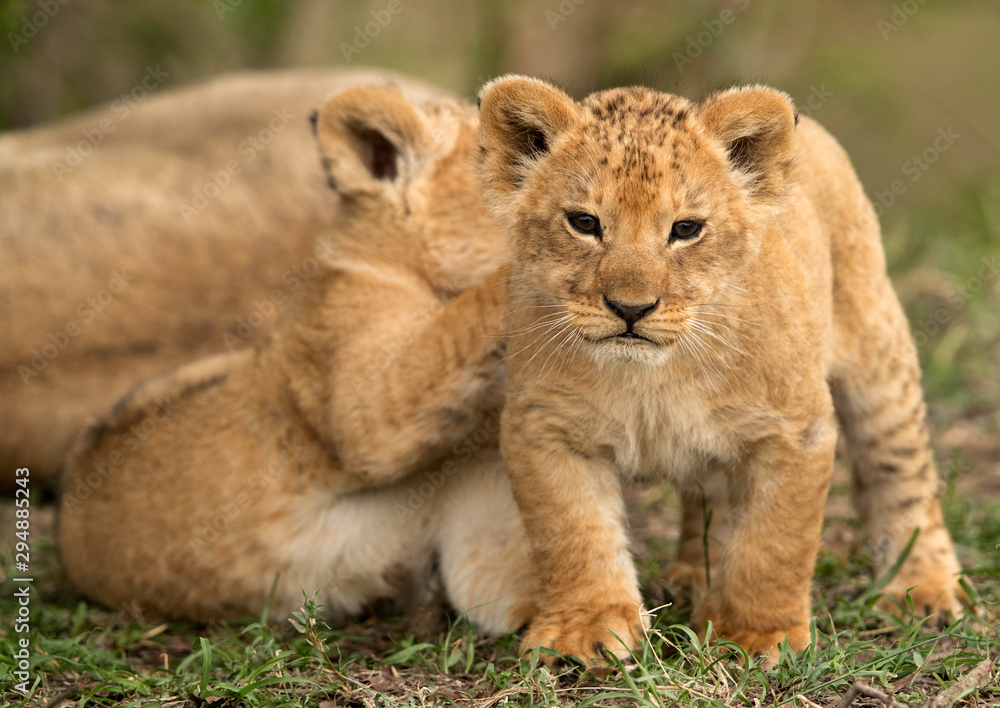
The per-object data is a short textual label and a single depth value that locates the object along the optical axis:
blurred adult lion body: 11.56
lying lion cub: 8.57
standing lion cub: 6.33
